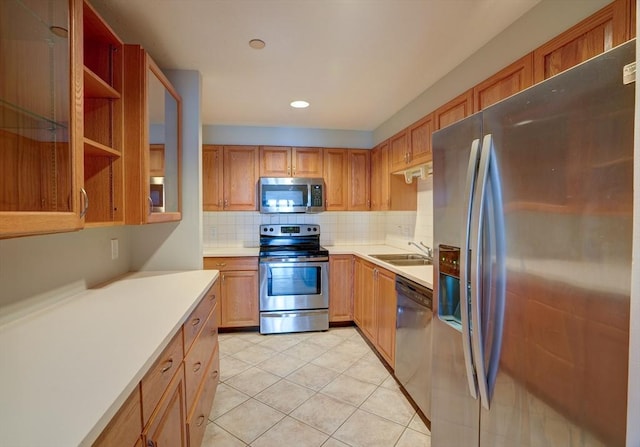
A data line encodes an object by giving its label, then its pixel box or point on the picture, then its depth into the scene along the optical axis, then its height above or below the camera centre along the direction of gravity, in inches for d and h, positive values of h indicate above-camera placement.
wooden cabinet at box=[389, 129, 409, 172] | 109.5 +25.8
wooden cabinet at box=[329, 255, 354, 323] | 133.0 -31.8
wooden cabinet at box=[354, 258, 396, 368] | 94.8 -32.3
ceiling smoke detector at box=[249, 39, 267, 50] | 70.6 +41.6
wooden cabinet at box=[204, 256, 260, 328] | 125.6 -31.8
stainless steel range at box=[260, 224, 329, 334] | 126.1 -31.8
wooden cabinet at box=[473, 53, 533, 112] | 58.0 +28.8
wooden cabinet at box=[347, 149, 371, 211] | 147.1 +18.6
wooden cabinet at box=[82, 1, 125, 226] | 57.8 +16.7
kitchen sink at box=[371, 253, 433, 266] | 108.4 -15.9
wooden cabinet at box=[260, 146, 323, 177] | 139.9 +26.4
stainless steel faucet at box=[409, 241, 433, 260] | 109.6 -11.9
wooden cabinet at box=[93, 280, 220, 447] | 31.7 -25.6
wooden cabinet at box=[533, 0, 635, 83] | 41.7 +28.4
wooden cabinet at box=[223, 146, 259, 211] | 137.3 +18.0
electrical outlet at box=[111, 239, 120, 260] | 75.2 -8.6
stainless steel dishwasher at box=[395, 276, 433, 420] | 71.1 -32.1
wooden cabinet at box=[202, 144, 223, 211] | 135.9 +18.0
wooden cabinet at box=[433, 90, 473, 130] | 74.4 +29.2
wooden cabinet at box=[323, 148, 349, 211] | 144.9 +19.0
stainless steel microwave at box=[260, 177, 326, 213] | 134.3 +10.2
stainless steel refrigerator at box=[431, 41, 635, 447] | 28.6 -4.7
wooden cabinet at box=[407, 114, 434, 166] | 93.1 +25.7
